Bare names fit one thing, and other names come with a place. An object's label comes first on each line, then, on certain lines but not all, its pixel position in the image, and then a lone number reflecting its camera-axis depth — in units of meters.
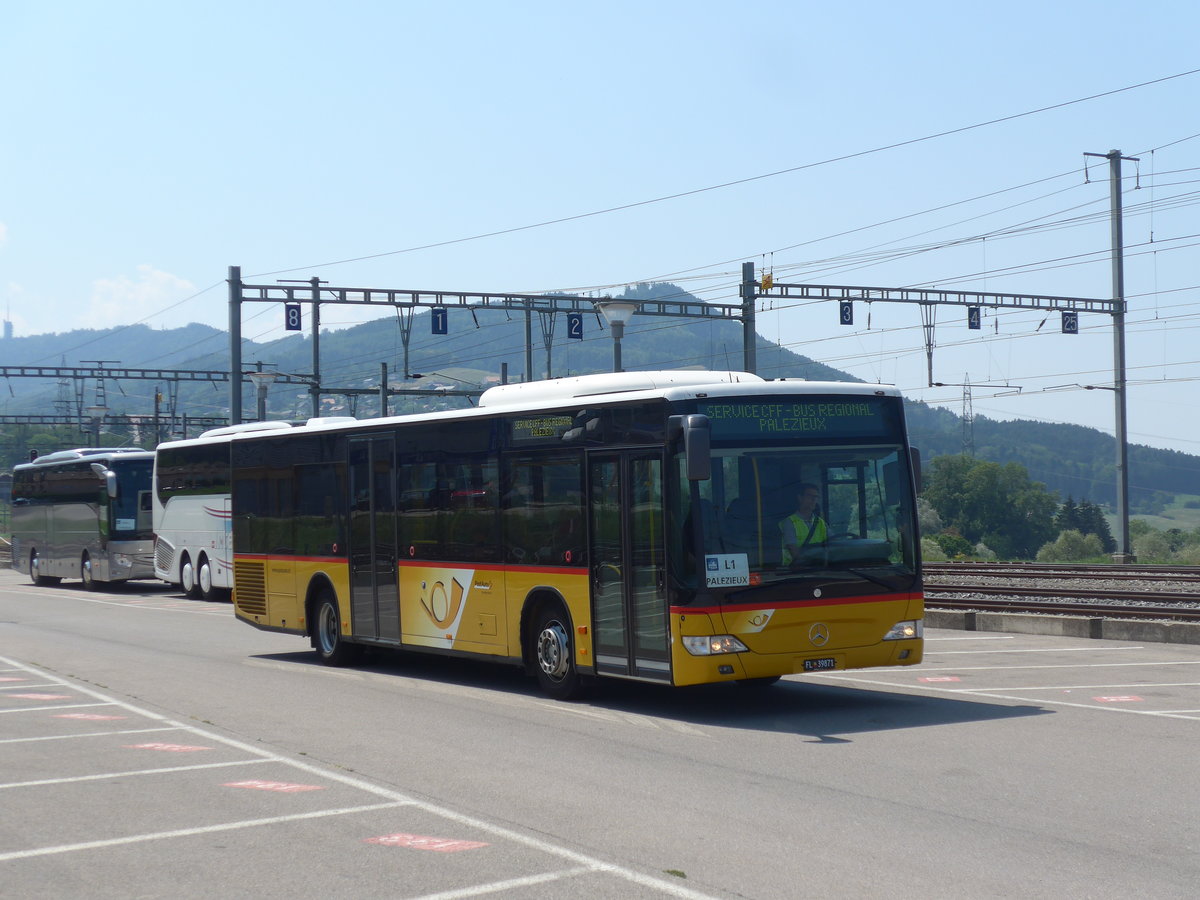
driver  12.18
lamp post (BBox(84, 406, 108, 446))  68.85
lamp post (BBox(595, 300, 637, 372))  23.08
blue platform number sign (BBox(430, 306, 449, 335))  41.16
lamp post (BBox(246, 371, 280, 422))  43.75
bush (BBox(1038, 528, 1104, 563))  78.94
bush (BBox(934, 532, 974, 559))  77.99
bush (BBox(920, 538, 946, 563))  50.76
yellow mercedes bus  11.97
